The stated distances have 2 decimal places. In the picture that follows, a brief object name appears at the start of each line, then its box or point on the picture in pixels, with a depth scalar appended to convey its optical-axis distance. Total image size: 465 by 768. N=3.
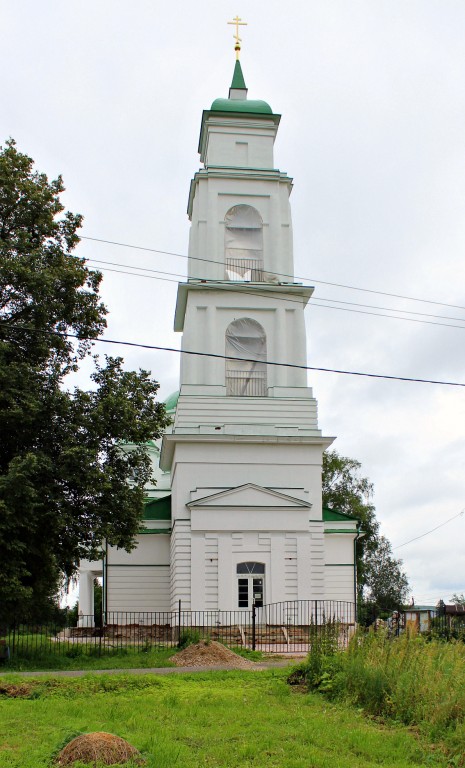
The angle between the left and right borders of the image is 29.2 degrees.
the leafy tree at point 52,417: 22.53
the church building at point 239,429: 32.78
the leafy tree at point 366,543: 56.91
